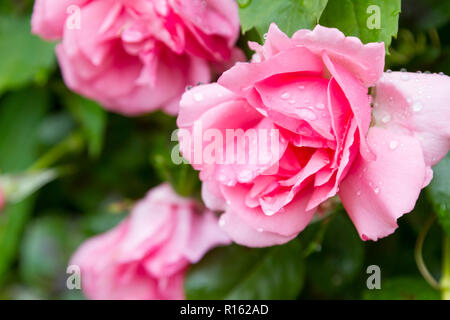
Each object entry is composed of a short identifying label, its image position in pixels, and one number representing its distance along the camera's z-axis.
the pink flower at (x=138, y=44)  0.37
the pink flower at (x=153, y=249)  0.41
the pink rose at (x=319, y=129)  0.32
